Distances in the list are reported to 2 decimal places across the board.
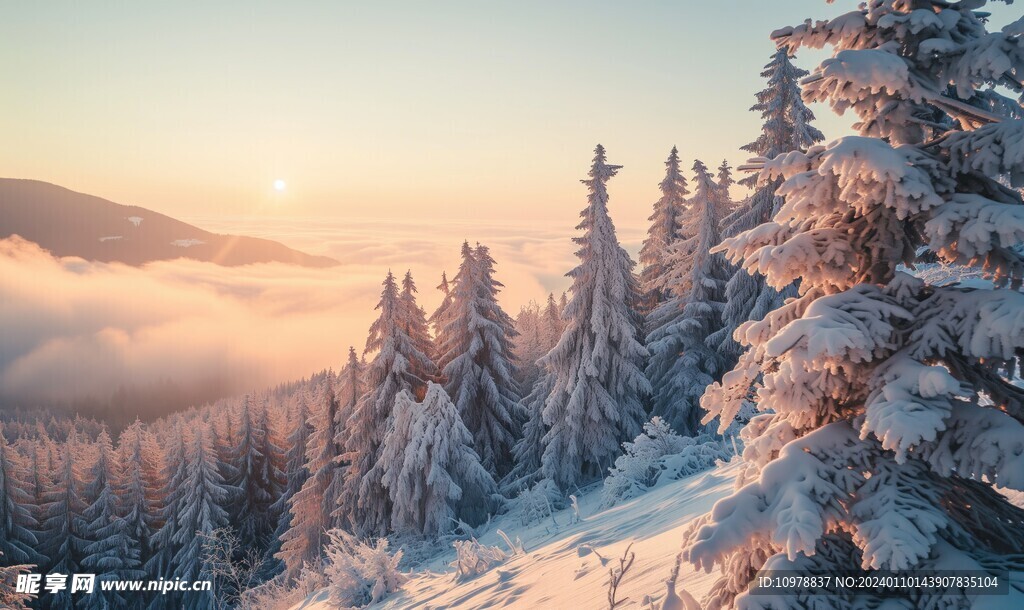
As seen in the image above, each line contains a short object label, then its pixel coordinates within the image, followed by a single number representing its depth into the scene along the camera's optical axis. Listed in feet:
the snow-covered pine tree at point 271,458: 152.15
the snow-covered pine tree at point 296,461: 131.23
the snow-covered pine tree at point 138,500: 140.26
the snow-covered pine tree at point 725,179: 109.60
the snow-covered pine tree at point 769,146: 71.15
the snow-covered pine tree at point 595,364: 79.30
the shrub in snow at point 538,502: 61.62
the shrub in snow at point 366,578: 38.96
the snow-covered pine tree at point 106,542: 130.82
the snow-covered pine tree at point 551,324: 146.81
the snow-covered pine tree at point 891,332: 11.12
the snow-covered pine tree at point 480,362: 89.61
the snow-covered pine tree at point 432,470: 74.59
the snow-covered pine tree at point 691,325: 80.89
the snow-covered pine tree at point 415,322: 89.15
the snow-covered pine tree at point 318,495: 99.45
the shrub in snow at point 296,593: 58.34
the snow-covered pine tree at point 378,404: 83.46
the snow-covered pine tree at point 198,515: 129.08
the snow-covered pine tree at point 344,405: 94.17
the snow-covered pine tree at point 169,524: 137.08
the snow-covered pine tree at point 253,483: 146.61
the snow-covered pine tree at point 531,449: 85.61
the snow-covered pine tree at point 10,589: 51.49
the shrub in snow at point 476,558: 34.78
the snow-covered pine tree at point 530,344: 139.13
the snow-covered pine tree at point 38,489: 134.82
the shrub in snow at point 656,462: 47.52
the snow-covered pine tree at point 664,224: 105.91
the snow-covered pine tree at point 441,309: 94.12
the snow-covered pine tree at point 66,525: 132.46
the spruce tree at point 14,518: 125.18
